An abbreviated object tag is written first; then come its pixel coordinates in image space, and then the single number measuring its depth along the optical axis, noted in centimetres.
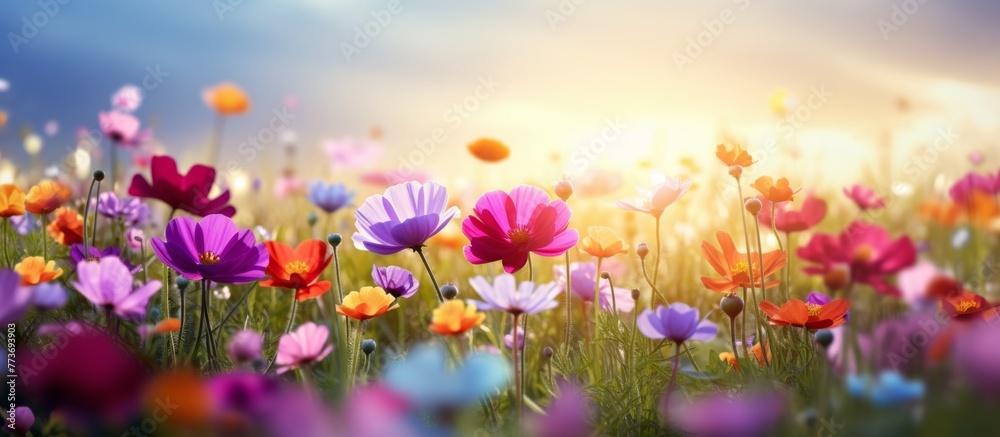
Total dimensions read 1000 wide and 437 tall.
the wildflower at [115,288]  83
